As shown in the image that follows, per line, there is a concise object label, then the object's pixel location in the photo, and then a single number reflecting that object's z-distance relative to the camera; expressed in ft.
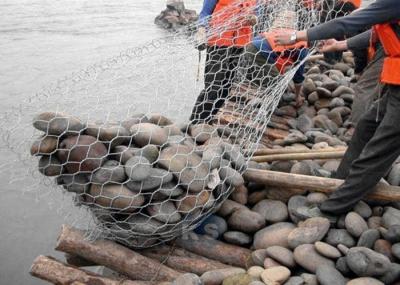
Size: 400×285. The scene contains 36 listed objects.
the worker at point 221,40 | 12.83
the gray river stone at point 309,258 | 8.06
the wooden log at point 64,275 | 8.38
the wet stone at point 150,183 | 8.30
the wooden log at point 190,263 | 8.82
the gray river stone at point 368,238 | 8.31
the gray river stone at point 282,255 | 8.35
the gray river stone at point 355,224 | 8.57
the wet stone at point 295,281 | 7.75
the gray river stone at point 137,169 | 8.14
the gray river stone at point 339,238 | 8.49
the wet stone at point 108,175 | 8.23
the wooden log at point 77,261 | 9.43
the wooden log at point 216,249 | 9.12
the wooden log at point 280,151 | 11.84
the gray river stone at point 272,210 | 9.71
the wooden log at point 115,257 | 8.70
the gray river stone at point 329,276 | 7.62
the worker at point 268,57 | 12.74
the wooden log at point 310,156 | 11.27
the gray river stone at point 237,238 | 9.47
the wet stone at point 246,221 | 9.52
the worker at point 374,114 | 7.93
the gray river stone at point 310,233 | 8.59
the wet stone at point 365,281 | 7.39
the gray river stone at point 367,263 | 7.61
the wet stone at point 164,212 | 8.59
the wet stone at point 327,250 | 8.13
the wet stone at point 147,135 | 9.04
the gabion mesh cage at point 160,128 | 8.27
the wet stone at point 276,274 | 7.84
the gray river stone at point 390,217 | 8.75
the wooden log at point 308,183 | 9.26
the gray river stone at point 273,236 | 8.97
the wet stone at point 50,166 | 8.20
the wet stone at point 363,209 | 9.15
